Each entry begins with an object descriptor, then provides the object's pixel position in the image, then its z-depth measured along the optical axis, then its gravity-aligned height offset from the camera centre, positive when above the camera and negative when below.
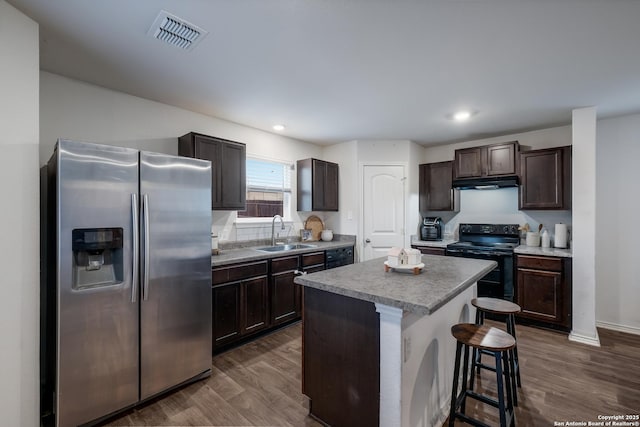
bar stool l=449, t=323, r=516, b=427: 1.54 -0.84
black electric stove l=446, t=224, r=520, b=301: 3.57 -0.48
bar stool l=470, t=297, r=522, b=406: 2.04 -0.79
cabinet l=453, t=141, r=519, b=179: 3.83 +0.74
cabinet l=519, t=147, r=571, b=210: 3.49 +0.44
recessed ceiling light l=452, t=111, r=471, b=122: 3.30 +1.17
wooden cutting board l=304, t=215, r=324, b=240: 4.56 -0.21
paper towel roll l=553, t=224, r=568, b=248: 3.54 -0.28
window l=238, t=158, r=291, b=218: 3.83 +0.34
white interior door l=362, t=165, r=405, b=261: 4.50 +0.06
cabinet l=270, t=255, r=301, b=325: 3.23 -0.92
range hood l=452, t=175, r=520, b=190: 3.81 +0.43
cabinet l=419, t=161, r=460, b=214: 4.47 +0.39
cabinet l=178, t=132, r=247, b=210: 2.96 +0.56
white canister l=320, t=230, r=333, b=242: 4.59 -0.36
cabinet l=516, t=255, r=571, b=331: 3.23 -0.90
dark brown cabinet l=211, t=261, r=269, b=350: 2.73 -0.90
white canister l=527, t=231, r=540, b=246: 3.76 -0.35
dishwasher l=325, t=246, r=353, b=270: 3.92 -0.64
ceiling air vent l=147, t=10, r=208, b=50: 1.69 +1.15
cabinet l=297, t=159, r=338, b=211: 4.20 +0.43
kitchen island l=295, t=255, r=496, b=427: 1.48 -0.79
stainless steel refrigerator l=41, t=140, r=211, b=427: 1.73 -0.46
